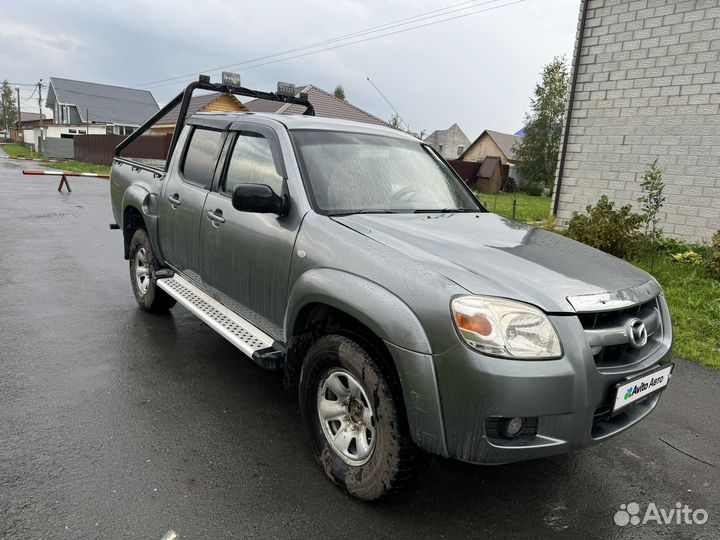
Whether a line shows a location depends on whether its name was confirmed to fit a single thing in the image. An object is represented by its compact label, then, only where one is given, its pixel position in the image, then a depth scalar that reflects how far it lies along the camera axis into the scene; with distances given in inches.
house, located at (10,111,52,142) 2942.4
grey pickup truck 86.8
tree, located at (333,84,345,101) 2659.9
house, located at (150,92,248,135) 1344.7
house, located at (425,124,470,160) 3506.4
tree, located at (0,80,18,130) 3897.6
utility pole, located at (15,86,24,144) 3073.3
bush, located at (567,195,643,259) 317.1
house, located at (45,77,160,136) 2411.4
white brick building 348.8
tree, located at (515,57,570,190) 1518.2
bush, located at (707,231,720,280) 289.1
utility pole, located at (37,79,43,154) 1990.5
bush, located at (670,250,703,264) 325.7
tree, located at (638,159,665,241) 330.3
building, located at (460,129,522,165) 2238.6
